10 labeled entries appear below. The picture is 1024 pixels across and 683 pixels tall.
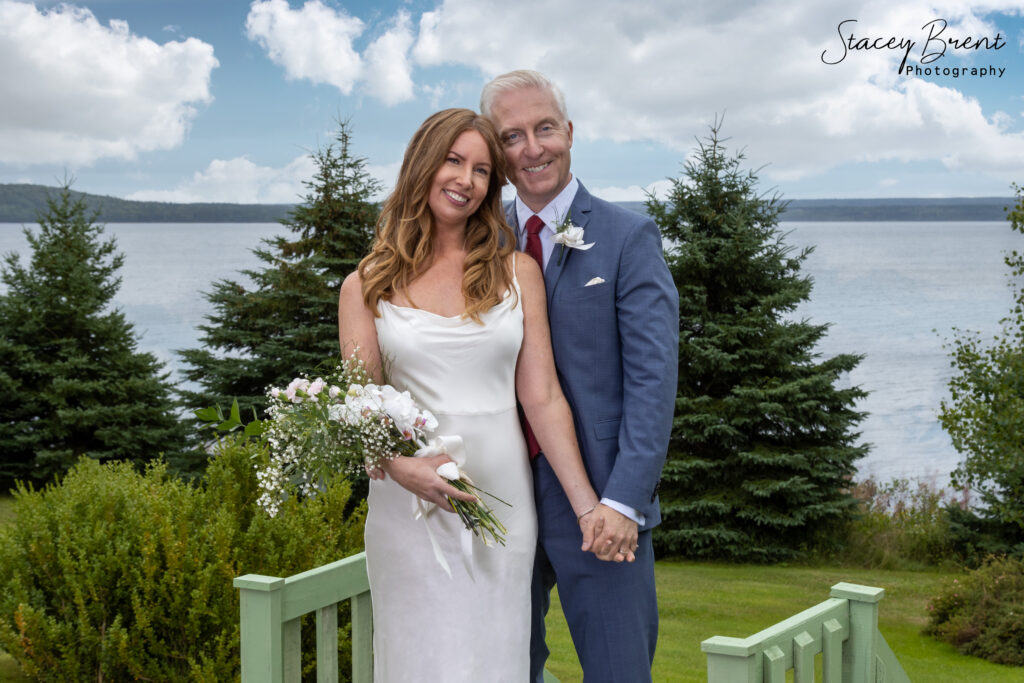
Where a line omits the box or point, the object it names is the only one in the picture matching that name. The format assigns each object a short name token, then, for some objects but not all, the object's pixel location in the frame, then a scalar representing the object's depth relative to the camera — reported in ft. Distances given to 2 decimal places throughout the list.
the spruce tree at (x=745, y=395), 35.65
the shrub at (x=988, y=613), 23.39
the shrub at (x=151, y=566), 15.20
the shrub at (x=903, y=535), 35.78
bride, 8.76
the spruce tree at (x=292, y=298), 41.06
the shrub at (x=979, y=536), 32.09
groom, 8.73
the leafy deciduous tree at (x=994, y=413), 25.89
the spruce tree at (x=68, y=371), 44.39
